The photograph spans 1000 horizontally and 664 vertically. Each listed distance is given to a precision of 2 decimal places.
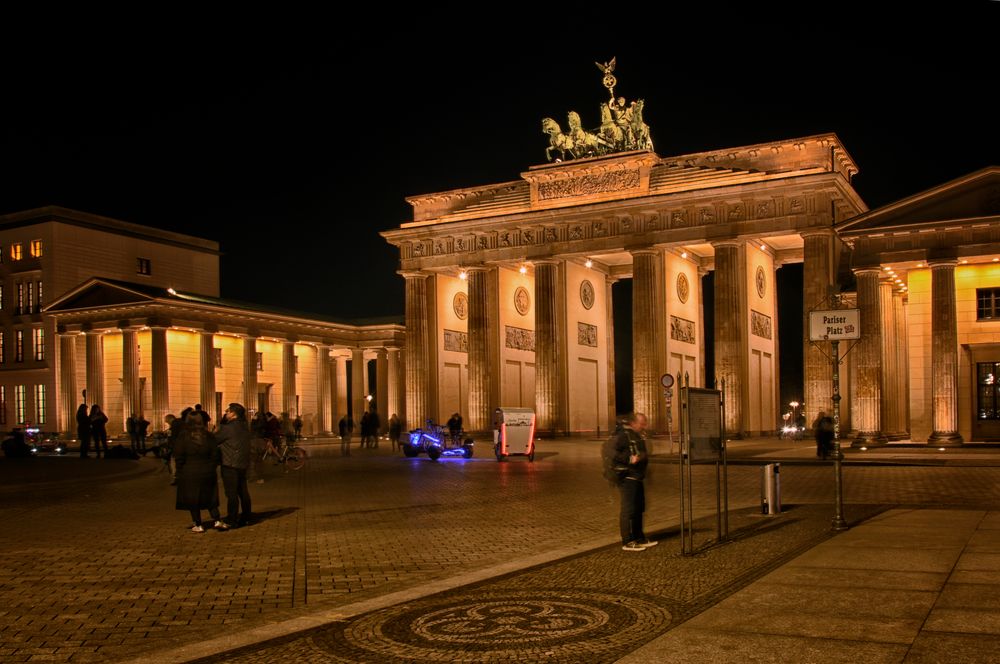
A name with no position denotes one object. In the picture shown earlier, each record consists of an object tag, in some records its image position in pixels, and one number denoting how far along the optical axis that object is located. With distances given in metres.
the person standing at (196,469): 14.97
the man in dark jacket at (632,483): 12.70
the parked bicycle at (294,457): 30.69
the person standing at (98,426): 37.44
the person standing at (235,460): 15.55
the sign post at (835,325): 15.54
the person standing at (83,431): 36.66
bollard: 16.44
